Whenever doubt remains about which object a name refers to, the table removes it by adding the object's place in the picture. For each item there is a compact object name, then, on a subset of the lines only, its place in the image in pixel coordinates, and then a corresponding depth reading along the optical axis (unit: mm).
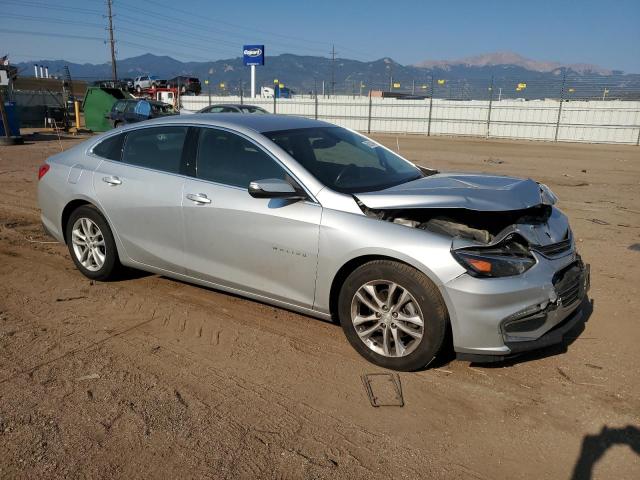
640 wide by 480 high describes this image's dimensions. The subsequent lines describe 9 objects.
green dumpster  25391
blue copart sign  47281
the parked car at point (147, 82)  46938
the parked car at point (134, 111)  22198
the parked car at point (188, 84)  45384
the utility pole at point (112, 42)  56406
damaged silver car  3186
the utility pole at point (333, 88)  37956
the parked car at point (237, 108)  17922
